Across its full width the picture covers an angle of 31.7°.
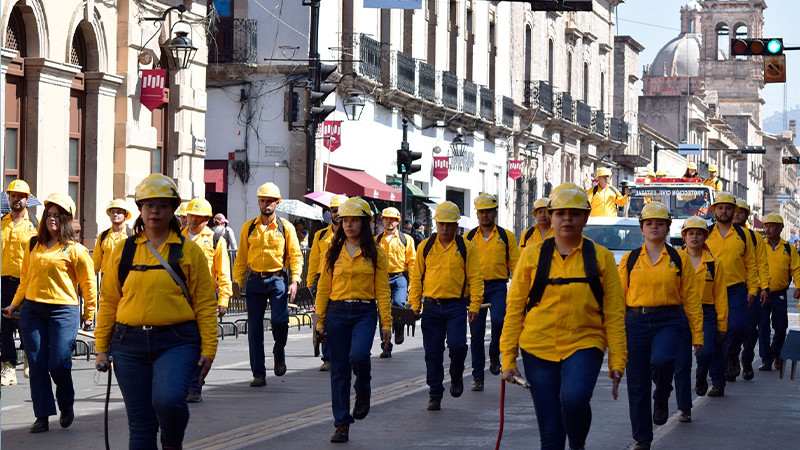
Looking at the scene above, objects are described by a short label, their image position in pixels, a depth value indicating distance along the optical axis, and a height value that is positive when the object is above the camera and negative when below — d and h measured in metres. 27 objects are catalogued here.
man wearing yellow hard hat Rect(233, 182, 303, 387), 13.73 -0.33
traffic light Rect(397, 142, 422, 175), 28.47 +1.45
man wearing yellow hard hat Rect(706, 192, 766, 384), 14.41 -0.27
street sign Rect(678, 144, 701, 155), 59.81 +3.61
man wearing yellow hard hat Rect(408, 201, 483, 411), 12.62 -0.52
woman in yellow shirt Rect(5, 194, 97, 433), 10.45 -0.52
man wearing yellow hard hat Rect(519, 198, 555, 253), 16.25 +0.07
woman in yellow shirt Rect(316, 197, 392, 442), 10.62 -0.47
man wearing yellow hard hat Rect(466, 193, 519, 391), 14.27 -0.26
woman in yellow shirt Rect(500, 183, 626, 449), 7.43 -0.47
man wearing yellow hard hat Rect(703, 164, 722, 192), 29.83 +1.13
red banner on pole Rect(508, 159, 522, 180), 47.94 +2.17
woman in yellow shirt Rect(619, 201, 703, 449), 10.52 -0.49
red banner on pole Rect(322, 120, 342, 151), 31.41 +2.23
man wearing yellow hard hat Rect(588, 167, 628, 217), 23.75 +0.59
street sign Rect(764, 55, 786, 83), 23.77 +2.79
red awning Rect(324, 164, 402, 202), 32.34 +1.11
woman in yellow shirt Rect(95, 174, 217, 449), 7.26 -0.45
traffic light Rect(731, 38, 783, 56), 22.08 +2.96
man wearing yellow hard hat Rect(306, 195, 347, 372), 14.70 -0.23
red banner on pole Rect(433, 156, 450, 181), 40.56 +1.89
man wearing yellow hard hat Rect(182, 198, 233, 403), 13.12 -0.11
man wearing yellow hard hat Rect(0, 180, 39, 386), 12.49 -0.01
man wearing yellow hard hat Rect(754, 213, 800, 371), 16.59 -0.64
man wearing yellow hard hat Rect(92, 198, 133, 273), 14.05 -0.02
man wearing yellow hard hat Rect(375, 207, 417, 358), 18.12 -0.27
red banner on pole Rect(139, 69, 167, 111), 23.08 +2.38
